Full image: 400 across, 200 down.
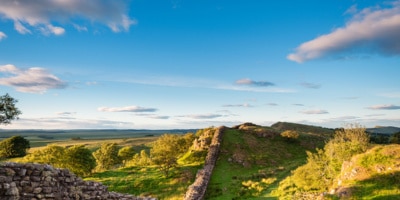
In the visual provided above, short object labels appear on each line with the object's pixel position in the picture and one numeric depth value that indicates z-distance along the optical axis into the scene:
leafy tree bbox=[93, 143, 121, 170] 103.25
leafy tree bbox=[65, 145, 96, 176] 63.63
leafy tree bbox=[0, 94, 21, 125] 19.45
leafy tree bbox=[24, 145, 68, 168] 64.83
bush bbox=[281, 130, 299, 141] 73.94
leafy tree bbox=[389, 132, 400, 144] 83.69
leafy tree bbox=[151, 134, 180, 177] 53.38
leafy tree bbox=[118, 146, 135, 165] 106.38
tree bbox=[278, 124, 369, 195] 30.45
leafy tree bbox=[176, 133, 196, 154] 70.54
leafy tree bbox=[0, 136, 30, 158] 97.44
